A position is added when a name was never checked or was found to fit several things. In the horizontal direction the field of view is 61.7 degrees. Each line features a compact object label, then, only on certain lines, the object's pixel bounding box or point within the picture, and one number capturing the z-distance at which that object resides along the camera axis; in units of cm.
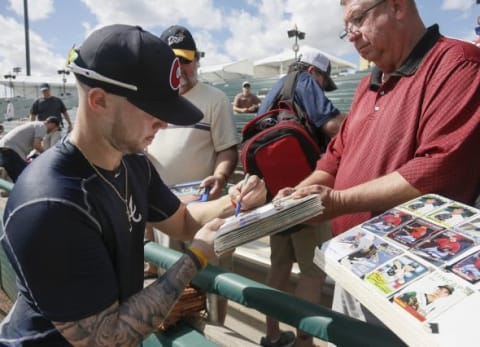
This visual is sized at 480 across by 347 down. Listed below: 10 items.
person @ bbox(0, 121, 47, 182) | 618
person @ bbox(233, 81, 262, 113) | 795
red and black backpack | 231
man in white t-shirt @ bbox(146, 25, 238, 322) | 279
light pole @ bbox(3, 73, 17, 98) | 3672
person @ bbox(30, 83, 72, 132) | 984
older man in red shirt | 134
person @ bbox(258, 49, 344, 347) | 238
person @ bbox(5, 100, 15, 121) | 2186
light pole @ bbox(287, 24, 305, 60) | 1179
